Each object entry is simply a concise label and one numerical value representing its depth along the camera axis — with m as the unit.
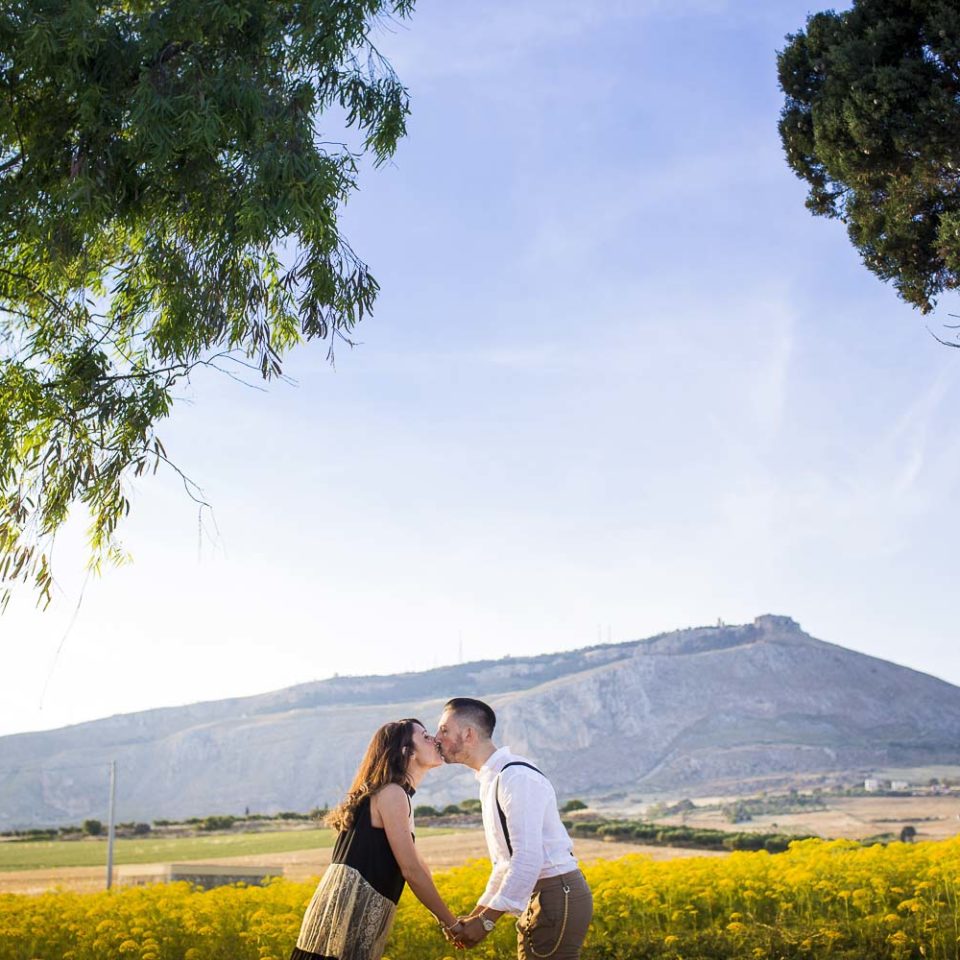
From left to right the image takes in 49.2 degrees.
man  3.23
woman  3.27
